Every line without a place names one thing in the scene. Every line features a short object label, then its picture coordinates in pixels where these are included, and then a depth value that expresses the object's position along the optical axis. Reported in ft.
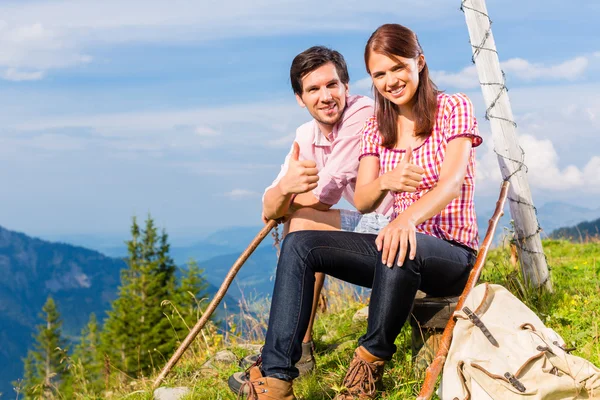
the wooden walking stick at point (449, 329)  10.05
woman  10.83
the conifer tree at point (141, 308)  123.34
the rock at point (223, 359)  18.53
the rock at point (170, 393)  15.85
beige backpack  9.61
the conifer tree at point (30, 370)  158.61
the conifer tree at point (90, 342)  133.08
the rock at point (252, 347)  19.76
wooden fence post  16.22
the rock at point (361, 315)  19.86
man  14.24
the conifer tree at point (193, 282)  123.85
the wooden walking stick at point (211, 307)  16.58
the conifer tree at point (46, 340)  169.17
